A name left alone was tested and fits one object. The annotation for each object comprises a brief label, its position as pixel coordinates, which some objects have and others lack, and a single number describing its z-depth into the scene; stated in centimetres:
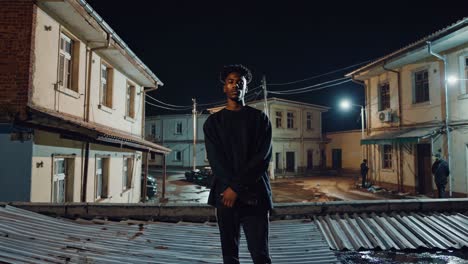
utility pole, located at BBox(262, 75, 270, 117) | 2305
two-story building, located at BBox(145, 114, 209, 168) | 3984
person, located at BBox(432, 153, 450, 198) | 1174
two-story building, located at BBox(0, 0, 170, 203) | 636
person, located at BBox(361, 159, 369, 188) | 1895
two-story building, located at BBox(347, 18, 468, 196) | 1339
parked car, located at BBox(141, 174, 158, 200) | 1747
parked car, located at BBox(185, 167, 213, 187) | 2338
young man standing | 224
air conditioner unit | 1767
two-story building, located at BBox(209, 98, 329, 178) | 3027
